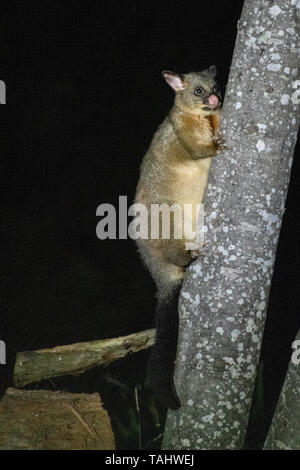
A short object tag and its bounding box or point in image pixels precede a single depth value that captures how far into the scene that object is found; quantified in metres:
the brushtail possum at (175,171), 2.69
